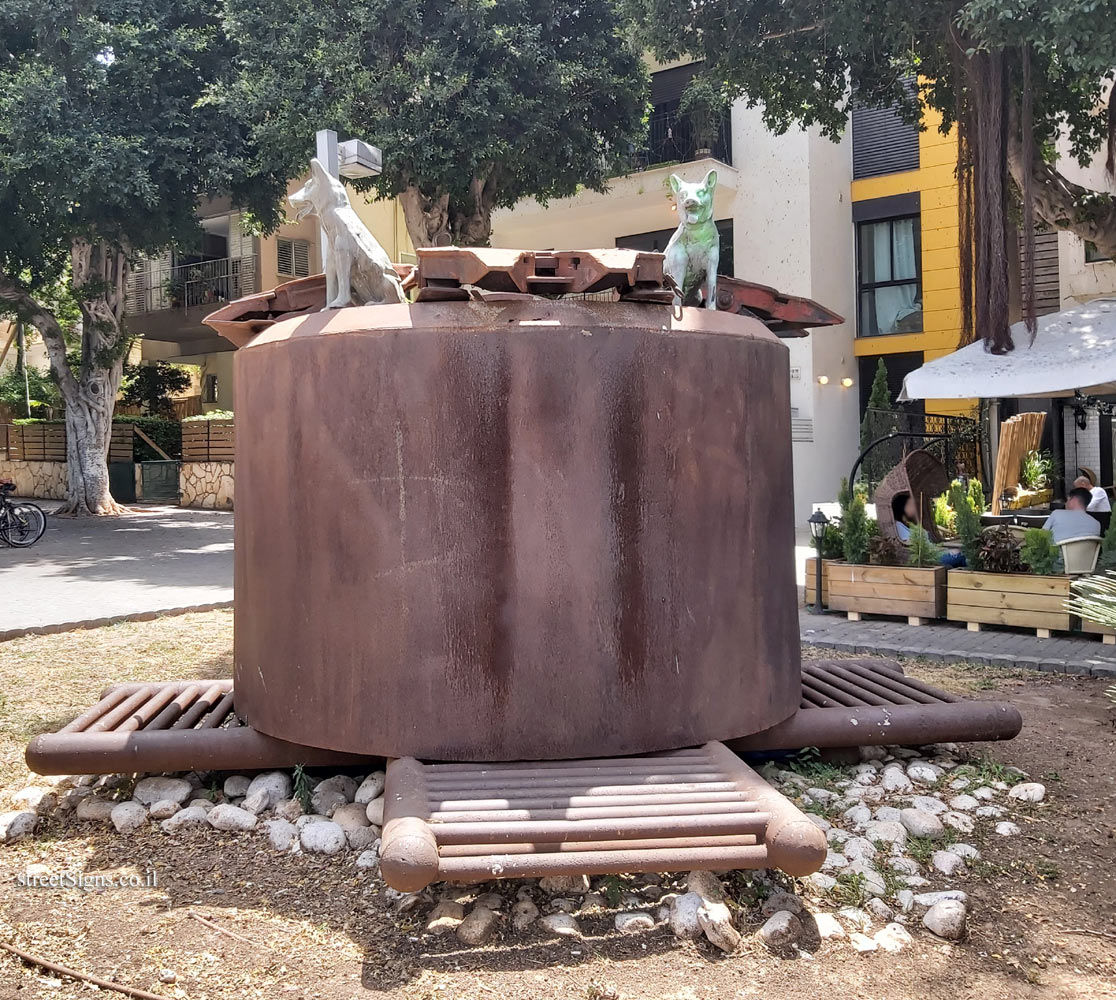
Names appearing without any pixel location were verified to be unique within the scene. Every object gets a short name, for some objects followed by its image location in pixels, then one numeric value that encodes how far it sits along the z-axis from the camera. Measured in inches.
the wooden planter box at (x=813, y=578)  405.1
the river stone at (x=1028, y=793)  194.7
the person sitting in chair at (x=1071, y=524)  370.0
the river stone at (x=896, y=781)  199.2
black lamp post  395.9
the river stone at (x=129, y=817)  180.1
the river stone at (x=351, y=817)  176.4
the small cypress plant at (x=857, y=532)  390.3
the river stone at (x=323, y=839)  169.9
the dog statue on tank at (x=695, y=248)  196.7
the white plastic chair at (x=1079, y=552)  354.3
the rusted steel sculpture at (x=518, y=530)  167.8
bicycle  631.2
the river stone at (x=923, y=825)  175.8
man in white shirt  433.7
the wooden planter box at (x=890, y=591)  374.6
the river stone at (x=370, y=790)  185.3
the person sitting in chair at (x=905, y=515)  406.6
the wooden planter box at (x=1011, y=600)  344.8
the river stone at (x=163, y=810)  183.3
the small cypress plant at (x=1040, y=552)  346.0
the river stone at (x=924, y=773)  203.0
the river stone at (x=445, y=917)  142.1
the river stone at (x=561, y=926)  140.4
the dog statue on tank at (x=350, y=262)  186.9
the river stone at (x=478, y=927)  138.3
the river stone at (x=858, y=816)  180.4
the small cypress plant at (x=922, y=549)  377.1
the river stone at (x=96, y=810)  185.5
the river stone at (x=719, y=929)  136.6
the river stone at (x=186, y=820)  179.5
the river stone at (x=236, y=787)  193.2
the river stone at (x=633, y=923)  141.5
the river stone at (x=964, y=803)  188.2
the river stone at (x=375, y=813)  177.0
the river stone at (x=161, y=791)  188.5
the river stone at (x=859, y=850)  164.2
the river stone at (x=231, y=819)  179.0
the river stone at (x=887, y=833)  171.5
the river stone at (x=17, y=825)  178.9
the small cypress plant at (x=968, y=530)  363.5
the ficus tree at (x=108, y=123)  621.9
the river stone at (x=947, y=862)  162.8
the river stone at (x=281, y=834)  171.3
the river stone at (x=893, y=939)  138.7
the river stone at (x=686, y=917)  139.9
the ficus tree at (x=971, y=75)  373.7
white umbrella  391.9
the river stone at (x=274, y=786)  188.7
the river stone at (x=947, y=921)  141.8
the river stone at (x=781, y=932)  138.9
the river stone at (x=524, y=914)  142.9
